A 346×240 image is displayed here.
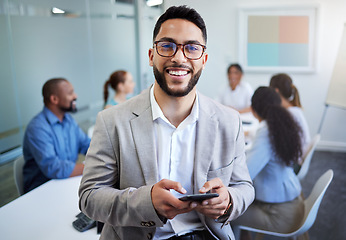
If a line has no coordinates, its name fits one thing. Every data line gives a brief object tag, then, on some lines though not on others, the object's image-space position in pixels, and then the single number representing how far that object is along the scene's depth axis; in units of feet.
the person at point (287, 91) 9.12
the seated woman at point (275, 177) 6.20
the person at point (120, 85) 11.09
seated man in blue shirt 6.45
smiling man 3.44
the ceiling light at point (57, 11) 10.52
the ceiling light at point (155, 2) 9.13
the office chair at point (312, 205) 5.48
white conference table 4.55
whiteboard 8.42
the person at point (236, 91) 12.74
